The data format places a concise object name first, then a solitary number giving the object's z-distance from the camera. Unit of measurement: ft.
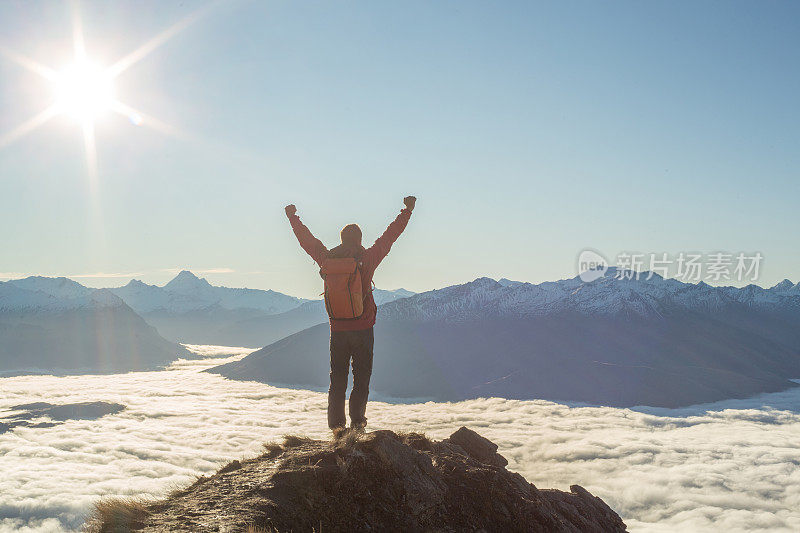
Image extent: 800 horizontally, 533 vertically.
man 34.04
